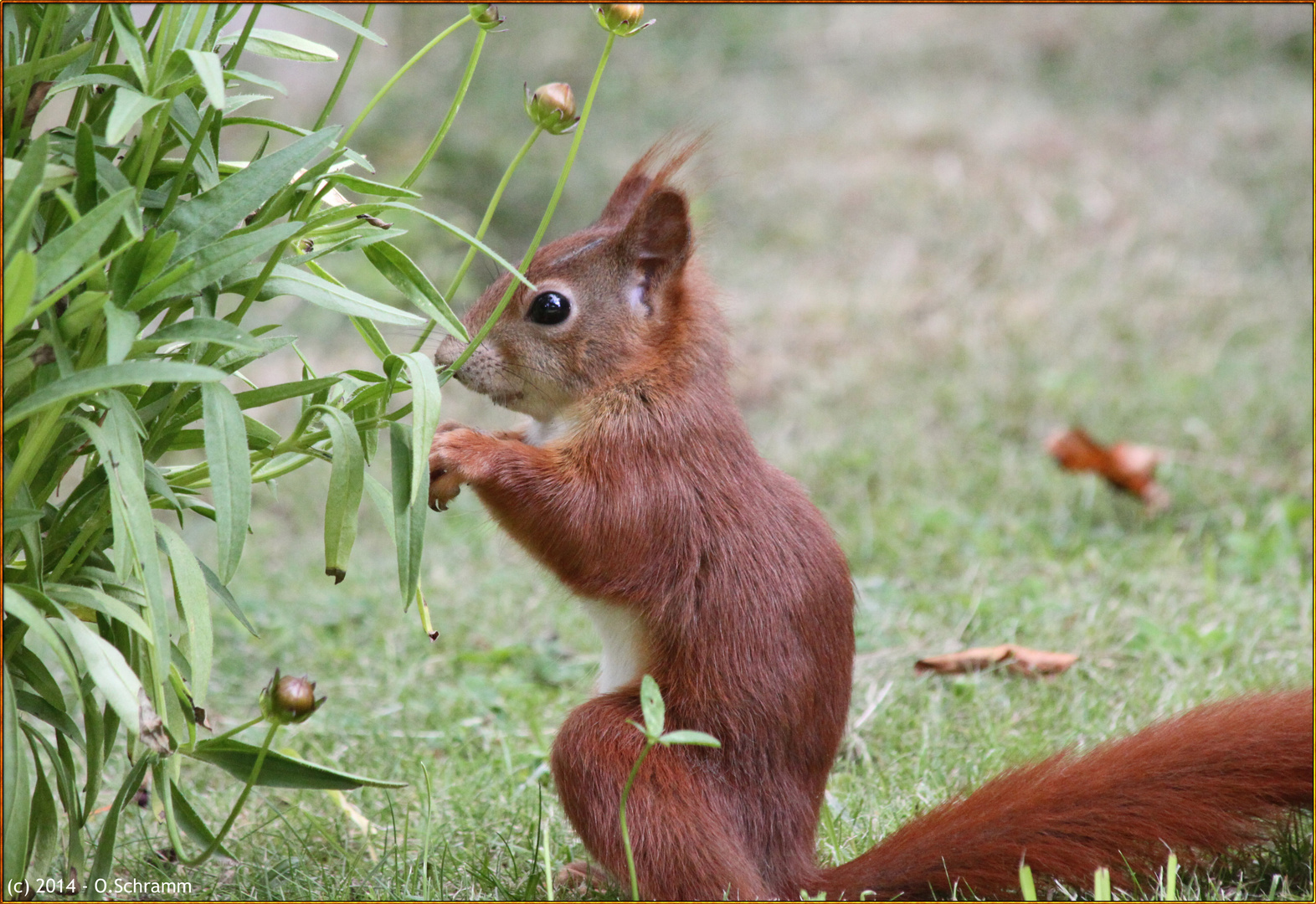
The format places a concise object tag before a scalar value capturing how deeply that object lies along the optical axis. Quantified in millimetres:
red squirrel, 4008
